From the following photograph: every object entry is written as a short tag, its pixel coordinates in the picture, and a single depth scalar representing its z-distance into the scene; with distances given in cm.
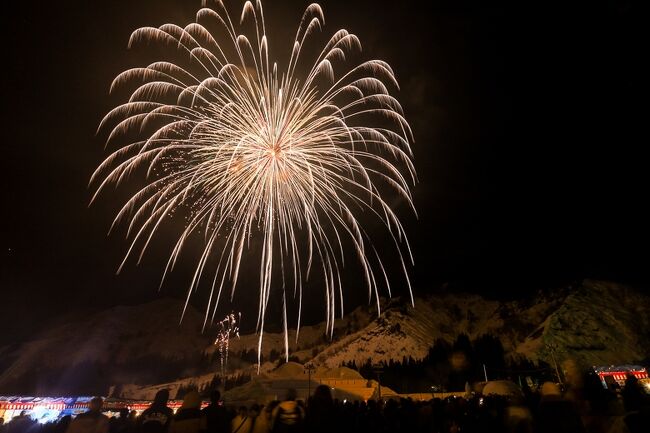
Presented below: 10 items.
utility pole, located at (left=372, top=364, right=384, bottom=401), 3509
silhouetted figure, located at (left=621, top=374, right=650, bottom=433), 537
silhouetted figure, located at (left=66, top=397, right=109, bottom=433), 751
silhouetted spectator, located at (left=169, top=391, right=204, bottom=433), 694
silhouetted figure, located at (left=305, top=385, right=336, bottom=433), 609
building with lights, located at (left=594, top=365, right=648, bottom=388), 4550
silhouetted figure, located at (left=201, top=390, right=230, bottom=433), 848
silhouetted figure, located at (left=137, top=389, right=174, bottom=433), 768
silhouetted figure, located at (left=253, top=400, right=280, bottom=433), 697
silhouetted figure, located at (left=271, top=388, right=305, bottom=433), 642
